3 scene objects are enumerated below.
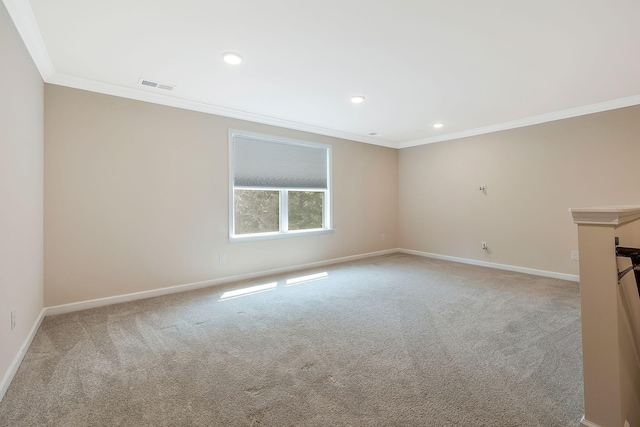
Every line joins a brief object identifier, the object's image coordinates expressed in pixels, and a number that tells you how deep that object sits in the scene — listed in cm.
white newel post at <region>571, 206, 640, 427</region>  135
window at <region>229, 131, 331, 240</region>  436
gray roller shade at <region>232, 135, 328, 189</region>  435
